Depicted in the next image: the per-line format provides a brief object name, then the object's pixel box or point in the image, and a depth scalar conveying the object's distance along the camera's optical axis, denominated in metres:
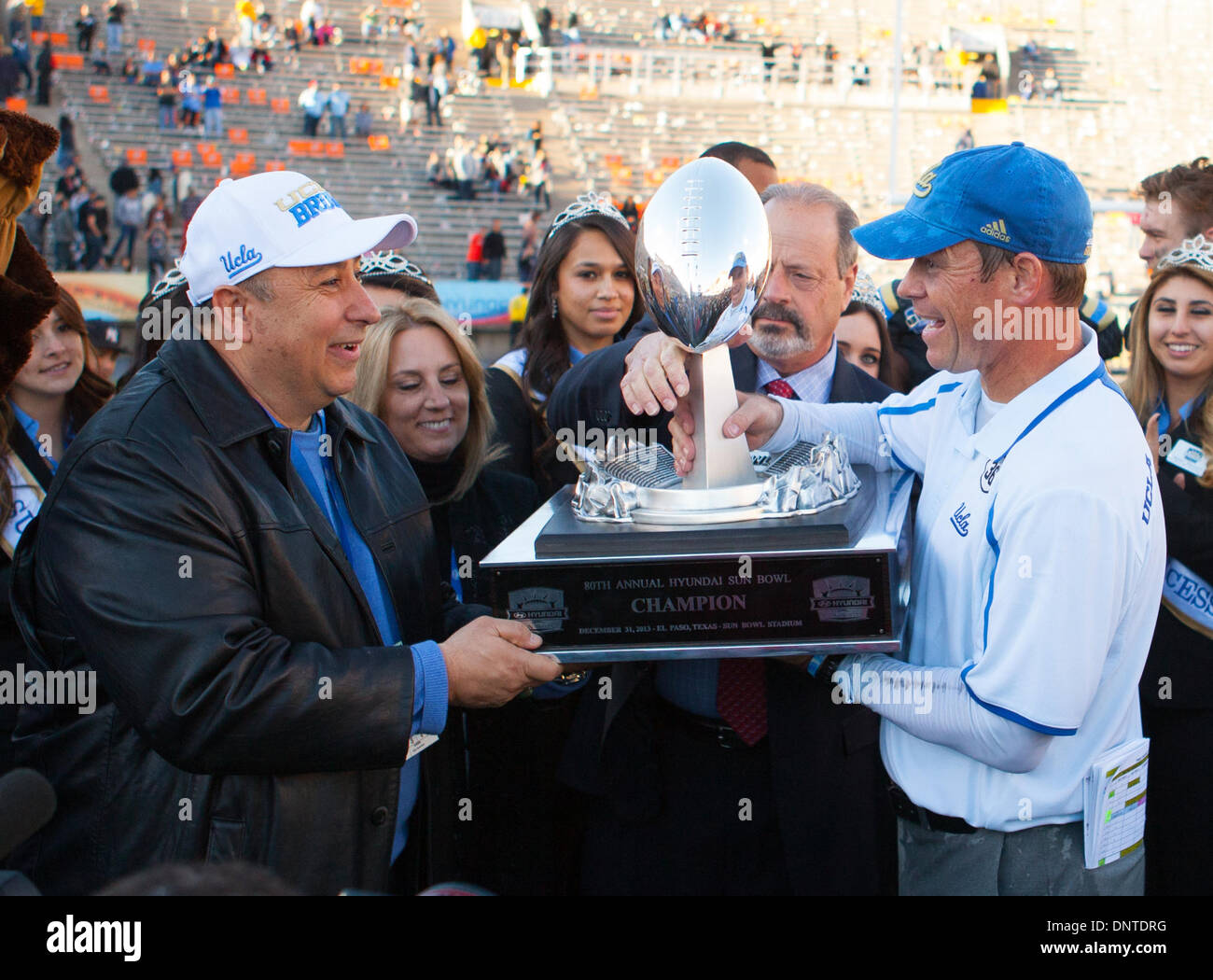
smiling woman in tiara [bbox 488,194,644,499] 3.79
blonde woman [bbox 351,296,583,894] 2.93
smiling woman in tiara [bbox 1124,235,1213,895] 2.88
